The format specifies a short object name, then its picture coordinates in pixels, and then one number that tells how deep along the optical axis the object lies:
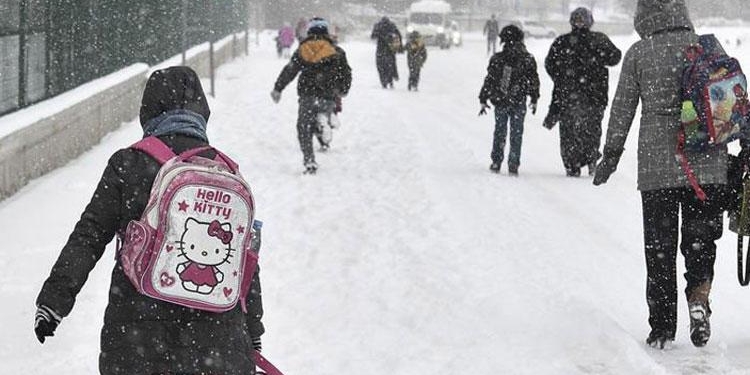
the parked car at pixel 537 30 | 74.89
